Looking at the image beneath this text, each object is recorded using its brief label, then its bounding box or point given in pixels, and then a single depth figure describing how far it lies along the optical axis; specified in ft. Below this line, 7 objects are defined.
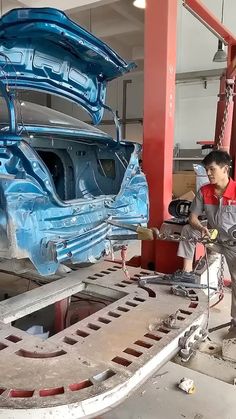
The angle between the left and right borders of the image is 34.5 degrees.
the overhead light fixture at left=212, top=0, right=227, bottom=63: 24.54
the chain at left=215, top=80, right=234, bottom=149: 13.27
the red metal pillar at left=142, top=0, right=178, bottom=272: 9.87
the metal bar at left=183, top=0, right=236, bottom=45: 11.79
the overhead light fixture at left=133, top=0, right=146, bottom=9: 24.28
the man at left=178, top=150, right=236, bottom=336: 8.87
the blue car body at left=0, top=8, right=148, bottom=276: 6.30
